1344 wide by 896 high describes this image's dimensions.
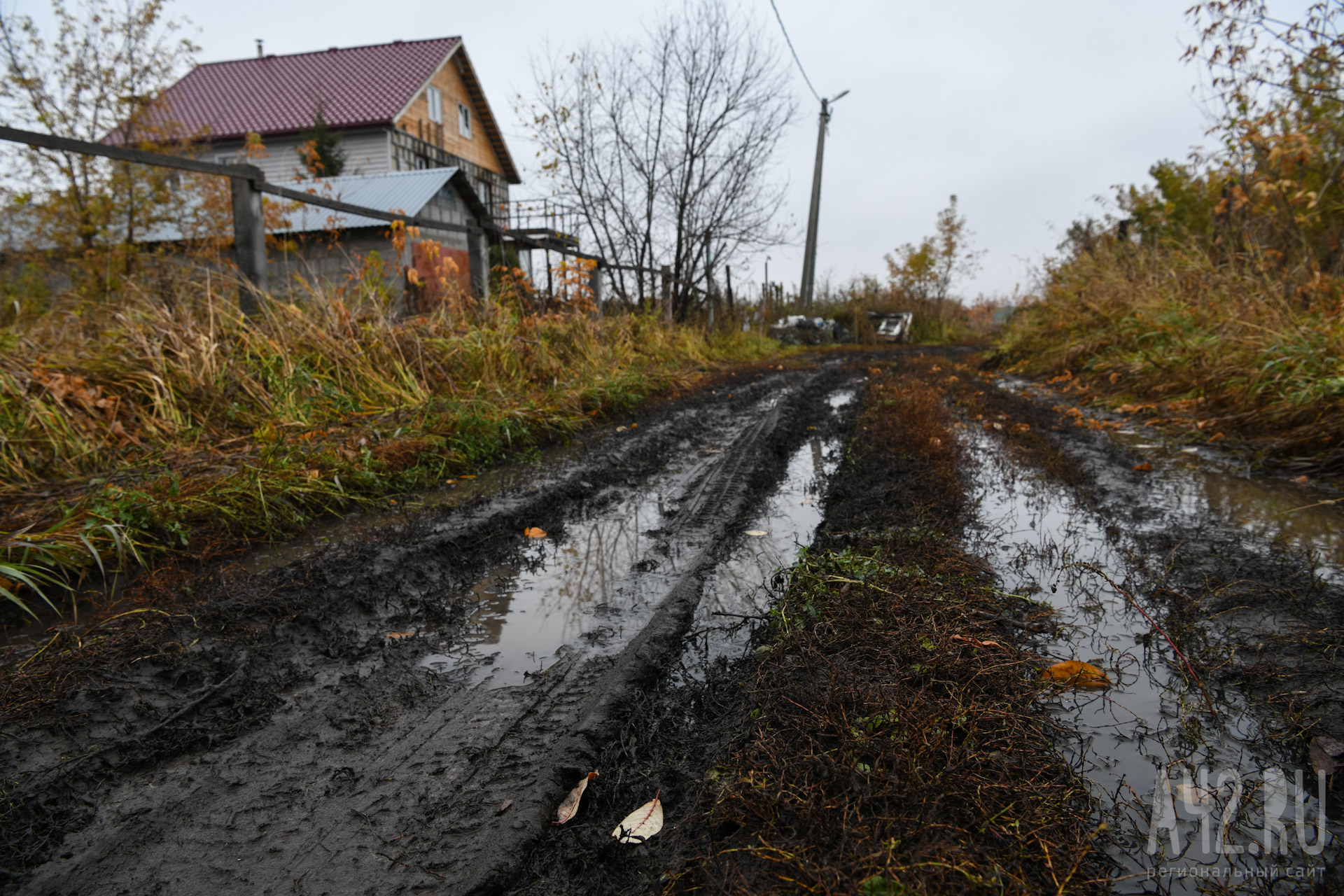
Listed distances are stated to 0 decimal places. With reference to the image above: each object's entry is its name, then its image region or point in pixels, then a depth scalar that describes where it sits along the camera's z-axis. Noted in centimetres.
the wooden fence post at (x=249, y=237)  474
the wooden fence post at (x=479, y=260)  730
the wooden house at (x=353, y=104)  2002
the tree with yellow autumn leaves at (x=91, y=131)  780
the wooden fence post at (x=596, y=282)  943
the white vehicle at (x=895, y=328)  1822
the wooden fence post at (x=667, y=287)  1076
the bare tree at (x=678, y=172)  1059
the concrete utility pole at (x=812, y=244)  1805
